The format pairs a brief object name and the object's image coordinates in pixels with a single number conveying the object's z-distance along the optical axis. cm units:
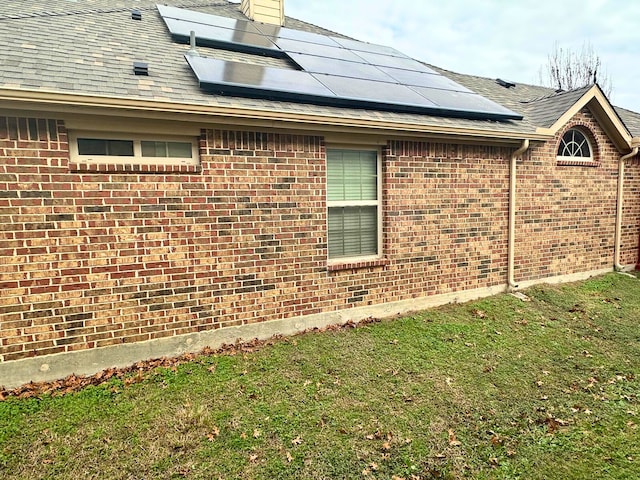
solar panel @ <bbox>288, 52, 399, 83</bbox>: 636
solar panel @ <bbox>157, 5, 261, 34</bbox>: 736
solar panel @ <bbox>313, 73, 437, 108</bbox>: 561
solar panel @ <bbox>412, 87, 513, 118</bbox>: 645
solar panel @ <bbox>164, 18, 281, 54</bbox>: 638
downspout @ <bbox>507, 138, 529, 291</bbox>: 674
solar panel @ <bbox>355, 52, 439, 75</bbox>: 781
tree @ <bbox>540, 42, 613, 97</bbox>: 2316
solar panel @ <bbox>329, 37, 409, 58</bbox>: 845
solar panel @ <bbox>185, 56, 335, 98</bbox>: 472
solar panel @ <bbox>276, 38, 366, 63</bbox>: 714
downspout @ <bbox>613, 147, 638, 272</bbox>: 824
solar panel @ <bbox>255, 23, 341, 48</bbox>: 786
